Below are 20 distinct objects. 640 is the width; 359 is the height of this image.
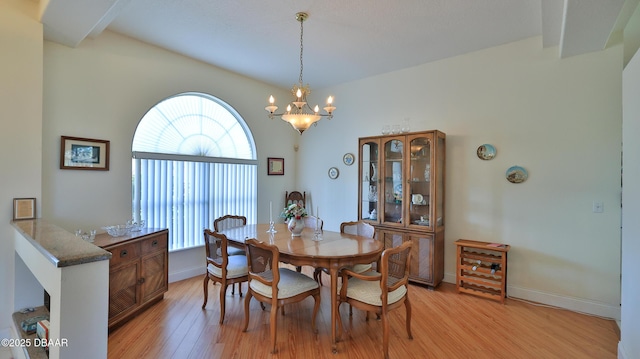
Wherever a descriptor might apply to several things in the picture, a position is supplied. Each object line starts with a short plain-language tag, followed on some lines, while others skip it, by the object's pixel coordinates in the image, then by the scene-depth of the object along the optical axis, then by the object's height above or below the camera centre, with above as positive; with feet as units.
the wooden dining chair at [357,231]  9.86 -1.95
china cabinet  11.98 -0.62
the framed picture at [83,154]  9.52 +0.81
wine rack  10.71 -3.39
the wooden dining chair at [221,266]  9.18 -2.92
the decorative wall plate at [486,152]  11.66 +1.16
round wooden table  7.78 -2.04
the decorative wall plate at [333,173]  16.31 +0.34
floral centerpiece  9.97 -1.37
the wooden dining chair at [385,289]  7.29 -3.01
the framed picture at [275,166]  16.49 +0.74
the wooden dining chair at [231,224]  11.21 -1.88
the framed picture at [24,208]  7.89 -0.87
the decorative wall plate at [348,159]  15.75 +1.12
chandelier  9.18 +2.06
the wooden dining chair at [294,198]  17.24 -1.15
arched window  11.97 +0.53
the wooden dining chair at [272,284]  7.68 -3.00
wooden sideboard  8.64 -3.09
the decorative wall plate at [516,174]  11.03 +0.24
